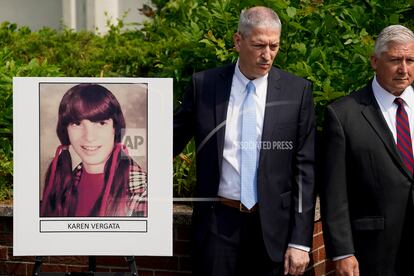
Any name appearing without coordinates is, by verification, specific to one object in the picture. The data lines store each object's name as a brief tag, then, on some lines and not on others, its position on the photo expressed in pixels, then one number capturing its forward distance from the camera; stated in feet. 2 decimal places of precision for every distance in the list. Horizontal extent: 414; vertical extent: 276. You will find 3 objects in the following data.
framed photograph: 28.45
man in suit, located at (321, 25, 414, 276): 26.51
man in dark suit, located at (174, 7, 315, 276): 27.26
